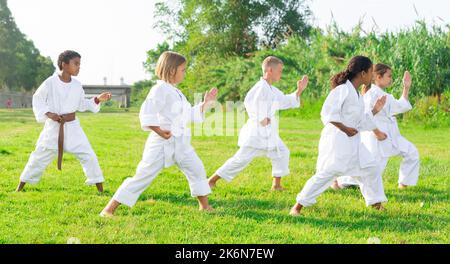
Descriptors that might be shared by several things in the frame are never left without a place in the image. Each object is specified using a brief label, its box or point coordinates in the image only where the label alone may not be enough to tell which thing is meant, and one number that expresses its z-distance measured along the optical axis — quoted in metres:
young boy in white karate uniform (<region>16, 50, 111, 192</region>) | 7.20
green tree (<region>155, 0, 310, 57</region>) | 41.62
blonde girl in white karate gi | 5.76
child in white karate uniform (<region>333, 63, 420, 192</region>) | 7.45
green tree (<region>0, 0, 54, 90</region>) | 52.31
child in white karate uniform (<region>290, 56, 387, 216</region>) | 5.91
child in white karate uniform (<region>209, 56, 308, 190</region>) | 7.50
